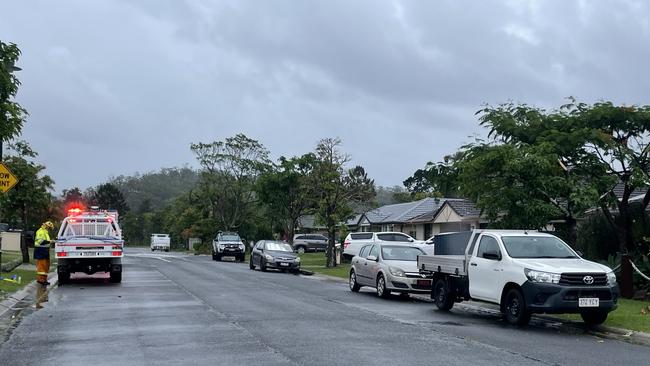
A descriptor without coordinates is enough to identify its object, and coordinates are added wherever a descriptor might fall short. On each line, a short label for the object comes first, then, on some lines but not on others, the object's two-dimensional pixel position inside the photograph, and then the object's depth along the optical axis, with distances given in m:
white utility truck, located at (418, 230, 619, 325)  12.28
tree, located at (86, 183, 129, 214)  95.12
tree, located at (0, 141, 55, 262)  27.28
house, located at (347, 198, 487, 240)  42.94
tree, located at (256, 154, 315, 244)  47.86
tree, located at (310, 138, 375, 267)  34.06
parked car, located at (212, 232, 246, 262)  44.06
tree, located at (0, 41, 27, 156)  14.37
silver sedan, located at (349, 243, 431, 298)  18.28
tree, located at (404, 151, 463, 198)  22.88
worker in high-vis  20.52
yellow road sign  16.42
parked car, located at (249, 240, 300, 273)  31.50
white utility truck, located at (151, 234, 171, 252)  72.89
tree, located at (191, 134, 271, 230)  63.34
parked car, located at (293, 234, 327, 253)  56.78
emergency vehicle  21.33
